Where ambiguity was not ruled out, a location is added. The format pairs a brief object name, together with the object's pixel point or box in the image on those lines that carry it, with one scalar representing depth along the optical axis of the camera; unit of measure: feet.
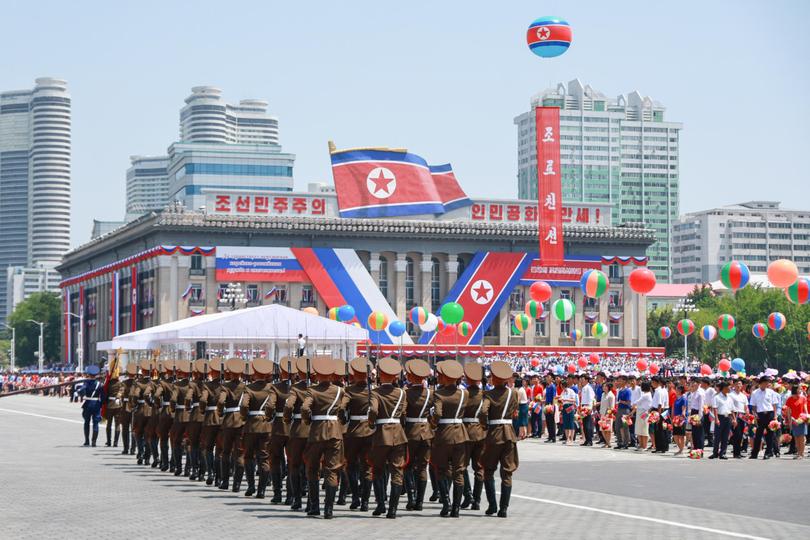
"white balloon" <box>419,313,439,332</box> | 211.61
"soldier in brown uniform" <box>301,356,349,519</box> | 63.31
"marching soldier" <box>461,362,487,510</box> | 64.49
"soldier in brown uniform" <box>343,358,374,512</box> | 64.08
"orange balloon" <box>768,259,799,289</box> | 130.82
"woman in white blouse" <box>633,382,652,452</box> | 112.37
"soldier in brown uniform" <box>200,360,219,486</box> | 77.20
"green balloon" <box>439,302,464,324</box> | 192.24
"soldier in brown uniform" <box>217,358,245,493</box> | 74.02
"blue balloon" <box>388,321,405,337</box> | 193.82
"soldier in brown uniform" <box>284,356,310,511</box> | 65.31
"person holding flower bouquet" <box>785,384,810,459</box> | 103.96
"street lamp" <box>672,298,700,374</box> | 304.91
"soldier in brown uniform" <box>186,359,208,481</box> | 79.87
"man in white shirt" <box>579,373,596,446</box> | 121.08
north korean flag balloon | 161.99
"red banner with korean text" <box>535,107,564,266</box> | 254.68
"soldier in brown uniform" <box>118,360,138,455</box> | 99.45
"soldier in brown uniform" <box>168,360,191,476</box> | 82.33
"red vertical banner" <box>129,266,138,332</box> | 351.77
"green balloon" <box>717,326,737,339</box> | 178.80
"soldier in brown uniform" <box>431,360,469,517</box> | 63.72
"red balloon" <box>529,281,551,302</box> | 182.85
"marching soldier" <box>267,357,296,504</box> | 67.97
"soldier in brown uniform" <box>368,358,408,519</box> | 62.90
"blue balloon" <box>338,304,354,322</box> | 205.57
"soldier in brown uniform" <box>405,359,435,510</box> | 64.18
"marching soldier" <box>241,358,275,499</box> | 70.85
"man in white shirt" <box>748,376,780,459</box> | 106.73
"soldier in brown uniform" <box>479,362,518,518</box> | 63.46
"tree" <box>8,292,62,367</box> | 537.24
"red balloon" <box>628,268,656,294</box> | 148.87
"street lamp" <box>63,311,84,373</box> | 371.23
